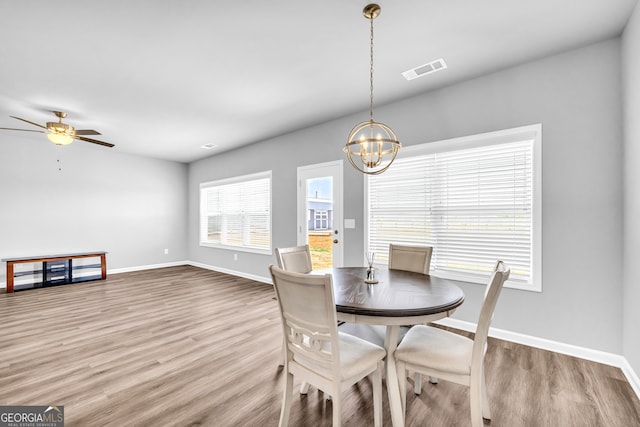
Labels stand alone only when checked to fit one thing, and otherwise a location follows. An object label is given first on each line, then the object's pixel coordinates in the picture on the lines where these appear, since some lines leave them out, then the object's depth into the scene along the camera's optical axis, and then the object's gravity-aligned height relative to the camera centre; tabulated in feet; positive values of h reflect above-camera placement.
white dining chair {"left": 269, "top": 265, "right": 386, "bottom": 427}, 4.50 -2.43
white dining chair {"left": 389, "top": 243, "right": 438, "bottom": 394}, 8.82 -1.46
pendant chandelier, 6.70 +1.79
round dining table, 5.02 -1.72
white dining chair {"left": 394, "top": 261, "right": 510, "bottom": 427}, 4.84 -2.64
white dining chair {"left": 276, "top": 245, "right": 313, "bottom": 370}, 8.87 -1.51
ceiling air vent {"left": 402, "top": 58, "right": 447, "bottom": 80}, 9.17 +4.81
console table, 16.11 -3.55
